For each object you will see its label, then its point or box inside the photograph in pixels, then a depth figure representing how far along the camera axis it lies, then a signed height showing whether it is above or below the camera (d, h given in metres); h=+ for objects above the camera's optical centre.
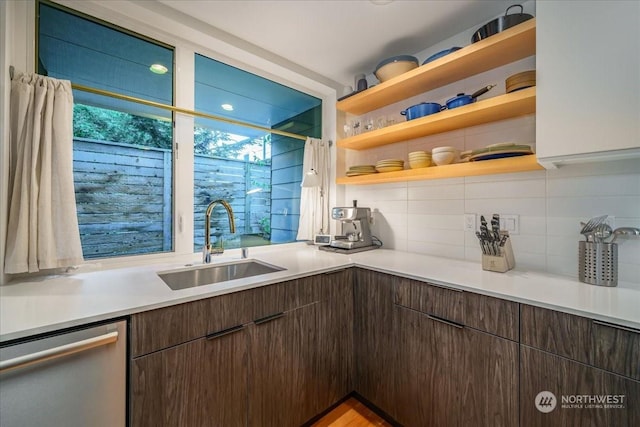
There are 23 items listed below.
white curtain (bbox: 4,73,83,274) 1.12 +0.16
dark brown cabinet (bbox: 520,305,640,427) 0.82 -0.54
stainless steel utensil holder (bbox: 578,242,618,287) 1.12 -0.22
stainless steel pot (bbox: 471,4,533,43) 1.33 +1.01
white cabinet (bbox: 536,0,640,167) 0.95 +0.53
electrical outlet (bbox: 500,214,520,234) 1.51 -0.05
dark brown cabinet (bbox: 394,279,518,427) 1.07 -0.70
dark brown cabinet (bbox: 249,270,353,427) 1.23 -0.77
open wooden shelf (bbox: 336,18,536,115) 1.32 +0.91
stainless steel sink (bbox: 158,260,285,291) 1.47 -0.37
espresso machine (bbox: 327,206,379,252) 2.04 -0.15
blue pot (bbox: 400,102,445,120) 1.67 +0.69
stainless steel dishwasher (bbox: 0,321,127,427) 0.74 -0.52
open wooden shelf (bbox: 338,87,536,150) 1.30 +0.58
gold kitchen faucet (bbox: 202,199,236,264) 1.63 -0.10
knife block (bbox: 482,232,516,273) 1.39 -0.26
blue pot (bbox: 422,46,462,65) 1.57 +1.00
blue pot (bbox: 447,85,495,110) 1.48 +0.68
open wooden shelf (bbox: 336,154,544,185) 1.27 +0.26
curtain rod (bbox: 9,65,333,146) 1.35 +0.66
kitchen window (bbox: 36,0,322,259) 1.38 +0.48
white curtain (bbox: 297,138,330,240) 2.33 +0.15
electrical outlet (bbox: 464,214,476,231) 1.68 -0.05
